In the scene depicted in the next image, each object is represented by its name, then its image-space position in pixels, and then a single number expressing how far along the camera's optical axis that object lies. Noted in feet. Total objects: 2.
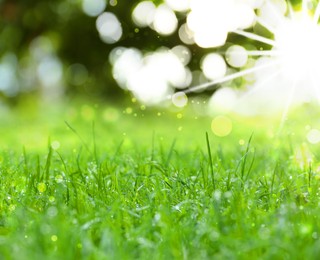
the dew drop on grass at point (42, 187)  7.58
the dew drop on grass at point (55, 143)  18.22
